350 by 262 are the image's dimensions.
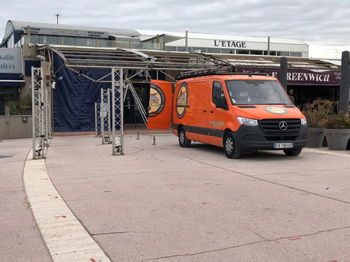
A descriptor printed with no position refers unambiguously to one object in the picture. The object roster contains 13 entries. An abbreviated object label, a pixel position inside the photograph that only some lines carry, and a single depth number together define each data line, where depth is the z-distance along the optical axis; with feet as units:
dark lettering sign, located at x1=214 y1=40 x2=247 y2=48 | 111.14
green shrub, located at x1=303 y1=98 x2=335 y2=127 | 46.76
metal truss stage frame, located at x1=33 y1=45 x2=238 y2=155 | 66.39
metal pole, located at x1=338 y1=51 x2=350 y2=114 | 49.44
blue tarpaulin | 73.61
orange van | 36.29
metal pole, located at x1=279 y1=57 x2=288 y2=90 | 54.30
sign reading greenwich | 81.54
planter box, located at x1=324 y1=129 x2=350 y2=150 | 43.68
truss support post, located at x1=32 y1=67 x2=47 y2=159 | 40.78
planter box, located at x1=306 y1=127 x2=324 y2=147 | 46.29
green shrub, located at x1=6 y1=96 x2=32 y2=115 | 70.28
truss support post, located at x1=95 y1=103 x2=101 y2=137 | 73.47
